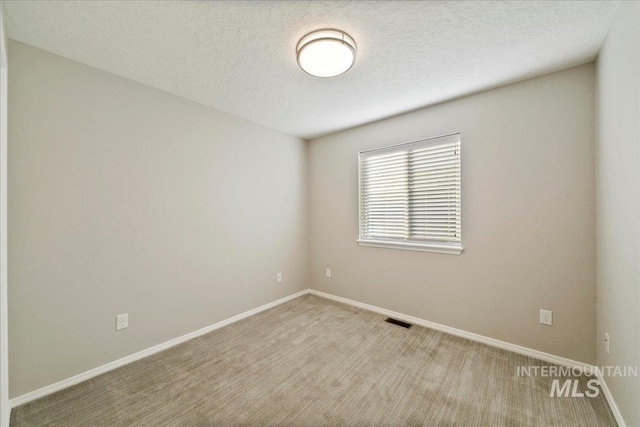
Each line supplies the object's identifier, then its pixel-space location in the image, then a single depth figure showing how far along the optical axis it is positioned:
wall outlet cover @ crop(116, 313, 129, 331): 2.08
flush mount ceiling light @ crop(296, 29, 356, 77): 1.61
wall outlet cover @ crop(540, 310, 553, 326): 2.08
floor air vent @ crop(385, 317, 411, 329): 2.77
